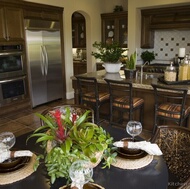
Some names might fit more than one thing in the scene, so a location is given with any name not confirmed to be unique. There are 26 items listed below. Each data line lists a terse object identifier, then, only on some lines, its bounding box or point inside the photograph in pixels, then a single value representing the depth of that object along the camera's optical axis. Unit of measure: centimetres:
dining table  128
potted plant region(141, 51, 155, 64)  634
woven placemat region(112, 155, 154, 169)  145
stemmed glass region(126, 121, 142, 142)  169
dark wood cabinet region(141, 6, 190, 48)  570
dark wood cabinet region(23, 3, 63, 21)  498
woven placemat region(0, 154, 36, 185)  134
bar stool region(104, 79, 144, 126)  330
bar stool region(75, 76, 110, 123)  361
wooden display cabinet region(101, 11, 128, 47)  689
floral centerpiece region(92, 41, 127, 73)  397
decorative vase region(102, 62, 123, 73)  420
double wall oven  461
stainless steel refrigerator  513
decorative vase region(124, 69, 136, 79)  378
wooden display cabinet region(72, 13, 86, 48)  768
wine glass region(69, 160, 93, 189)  109
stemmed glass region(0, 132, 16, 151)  158
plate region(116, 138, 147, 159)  153
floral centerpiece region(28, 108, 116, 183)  120
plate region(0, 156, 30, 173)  143
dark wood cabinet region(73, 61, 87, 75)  763
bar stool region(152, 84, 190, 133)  291
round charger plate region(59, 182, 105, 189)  123
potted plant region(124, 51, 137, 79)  378
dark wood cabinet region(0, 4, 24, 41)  450
